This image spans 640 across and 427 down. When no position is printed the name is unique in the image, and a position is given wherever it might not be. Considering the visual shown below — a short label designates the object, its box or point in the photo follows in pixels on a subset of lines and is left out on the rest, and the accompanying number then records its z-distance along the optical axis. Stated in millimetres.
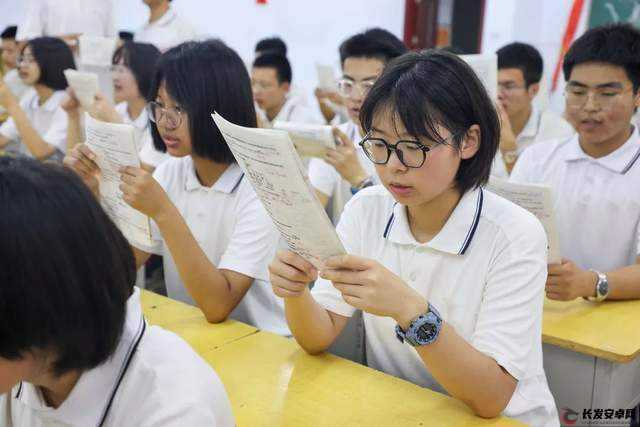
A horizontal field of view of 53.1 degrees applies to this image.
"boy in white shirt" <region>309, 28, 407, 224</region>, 2453
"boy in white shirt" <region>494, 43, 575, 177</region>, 3064
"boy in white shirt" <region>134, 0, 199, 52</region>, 4215
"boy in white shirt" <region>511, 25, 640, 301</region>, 1941
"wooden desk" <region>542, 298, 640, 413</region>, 1438
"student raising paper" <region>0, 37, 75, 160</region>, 3756
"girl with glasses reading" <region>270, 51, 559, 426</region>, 1057
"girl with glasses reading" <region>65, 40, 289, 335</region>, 1535
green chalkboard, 4656
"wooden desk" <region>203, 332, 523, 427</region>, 1130
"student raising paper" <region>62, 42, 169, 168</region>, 3074
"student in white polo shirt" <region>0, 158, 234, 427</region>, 648
